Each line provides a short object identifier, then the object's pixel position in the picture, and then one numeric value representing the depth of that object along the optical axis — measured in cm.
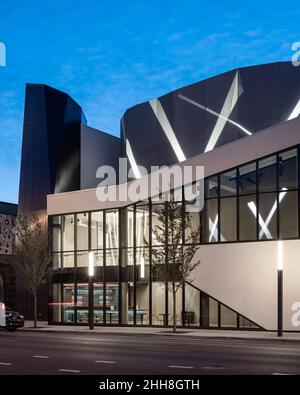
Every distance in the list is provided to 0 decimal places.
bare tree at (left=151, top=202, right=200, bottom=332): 3353
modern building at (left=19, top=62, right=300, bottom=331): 3397
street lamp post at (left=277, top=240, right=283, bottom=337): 2955
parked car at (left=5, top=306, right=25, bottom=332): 3609
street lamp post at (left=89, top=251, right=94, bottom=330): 3603
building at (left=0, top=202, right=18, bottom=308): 5766
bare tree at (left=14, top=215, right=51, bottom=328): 4112
